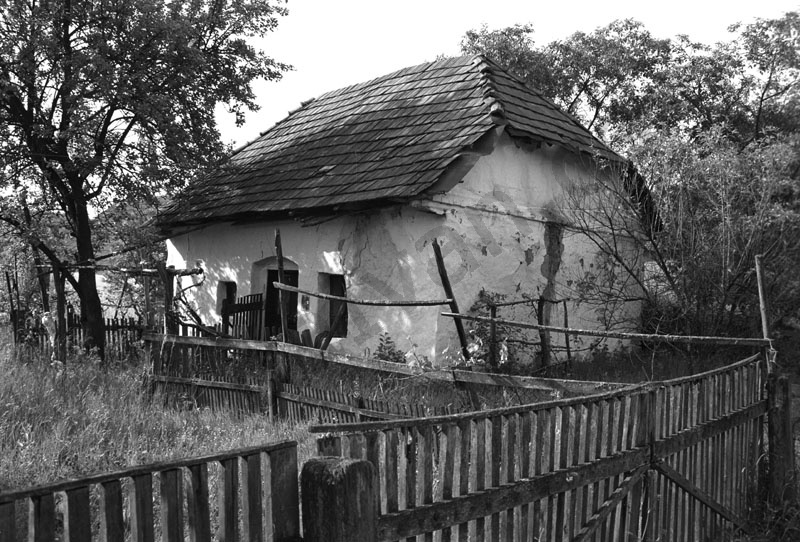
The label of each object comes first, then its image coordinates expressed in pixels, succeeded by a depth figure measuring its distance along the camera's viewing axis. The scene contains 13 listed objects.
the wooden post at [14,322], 12.01
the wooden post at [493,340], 8.51
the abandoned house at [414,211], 10.13
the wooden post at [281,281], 8.25
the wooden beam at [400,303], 7.39
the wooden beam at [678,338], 4.95
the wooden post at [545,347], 9.75
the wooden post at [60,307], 11.49
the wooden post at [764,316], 5.47
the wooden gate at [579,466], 2.78
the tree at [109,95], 11.21
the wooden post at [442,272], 8.50
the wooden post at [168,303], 10.02
